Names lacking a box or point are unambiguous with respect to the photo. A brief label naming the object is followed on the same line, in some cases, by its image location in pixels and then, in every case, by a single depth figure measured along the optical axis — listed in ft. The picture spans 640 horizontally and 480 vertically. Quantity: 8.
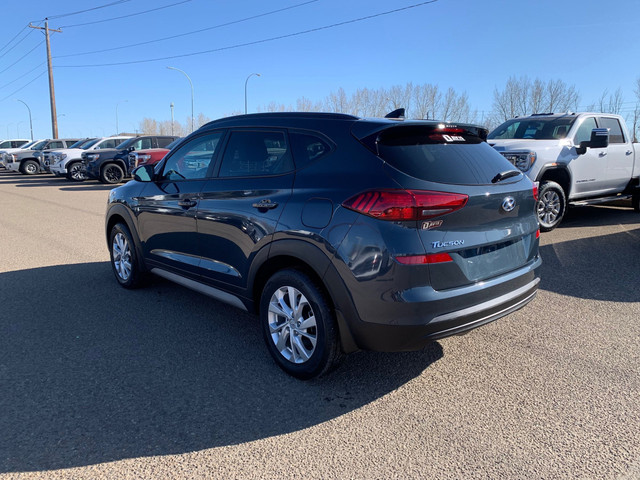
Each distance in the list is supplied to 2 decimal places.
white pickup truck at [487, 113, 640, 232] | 26.76
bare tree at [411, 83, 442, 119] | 190.52
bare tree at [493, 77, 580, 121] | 168.45
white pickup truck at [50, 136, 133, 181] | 67.87
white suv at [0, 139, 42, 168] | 90.63
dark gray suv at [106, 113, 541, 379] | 9.42
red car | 58.70
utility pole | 120.26
